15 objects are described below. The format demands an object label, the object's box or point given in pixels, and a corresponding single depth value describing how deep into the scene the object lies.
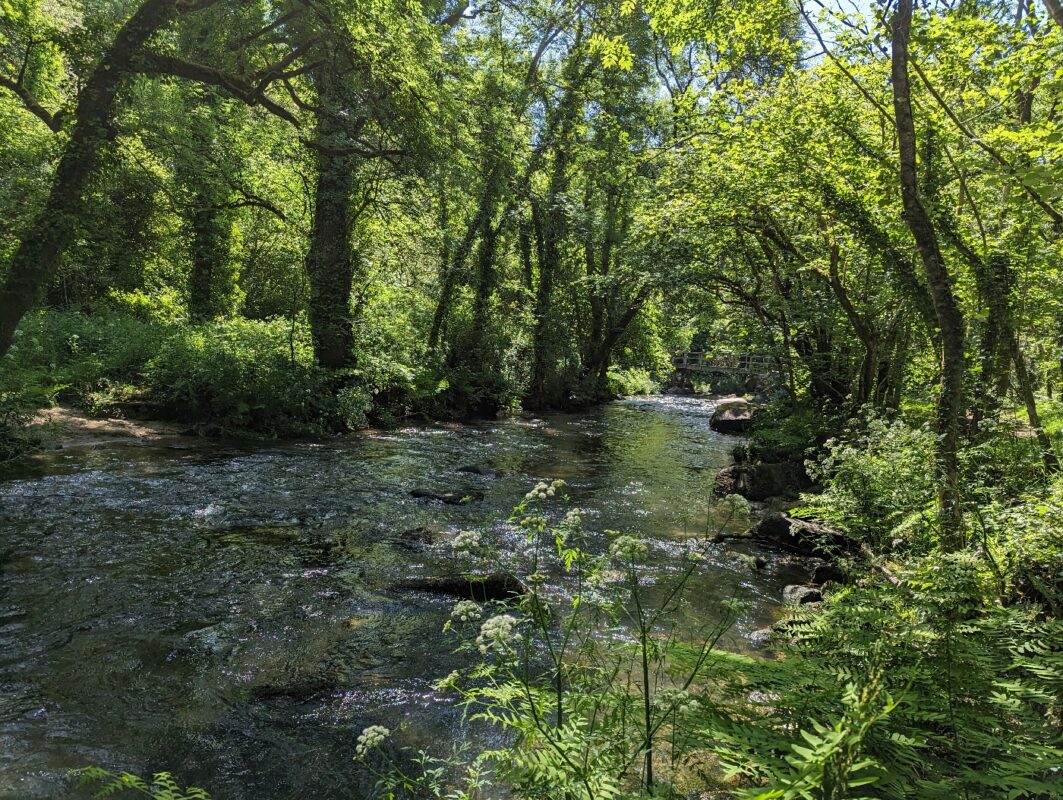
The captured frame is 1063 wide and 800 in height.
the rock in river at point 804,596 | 6.67
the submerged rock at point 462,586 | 6.56
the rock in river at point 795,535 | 8.00
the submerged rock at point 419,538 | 7.95
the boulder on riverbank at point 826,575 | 7.41
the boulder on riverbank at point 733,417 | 22.97
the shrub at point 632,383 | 36.19
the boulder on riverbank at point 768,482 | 11.94
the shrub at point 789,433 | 12.75
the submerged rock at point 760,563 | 8.11
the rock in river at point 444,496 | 10.05
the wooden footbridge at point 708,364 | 43.16
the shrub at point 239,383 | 13.23
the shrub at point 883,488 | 5.80
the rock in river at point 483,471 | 12.38
